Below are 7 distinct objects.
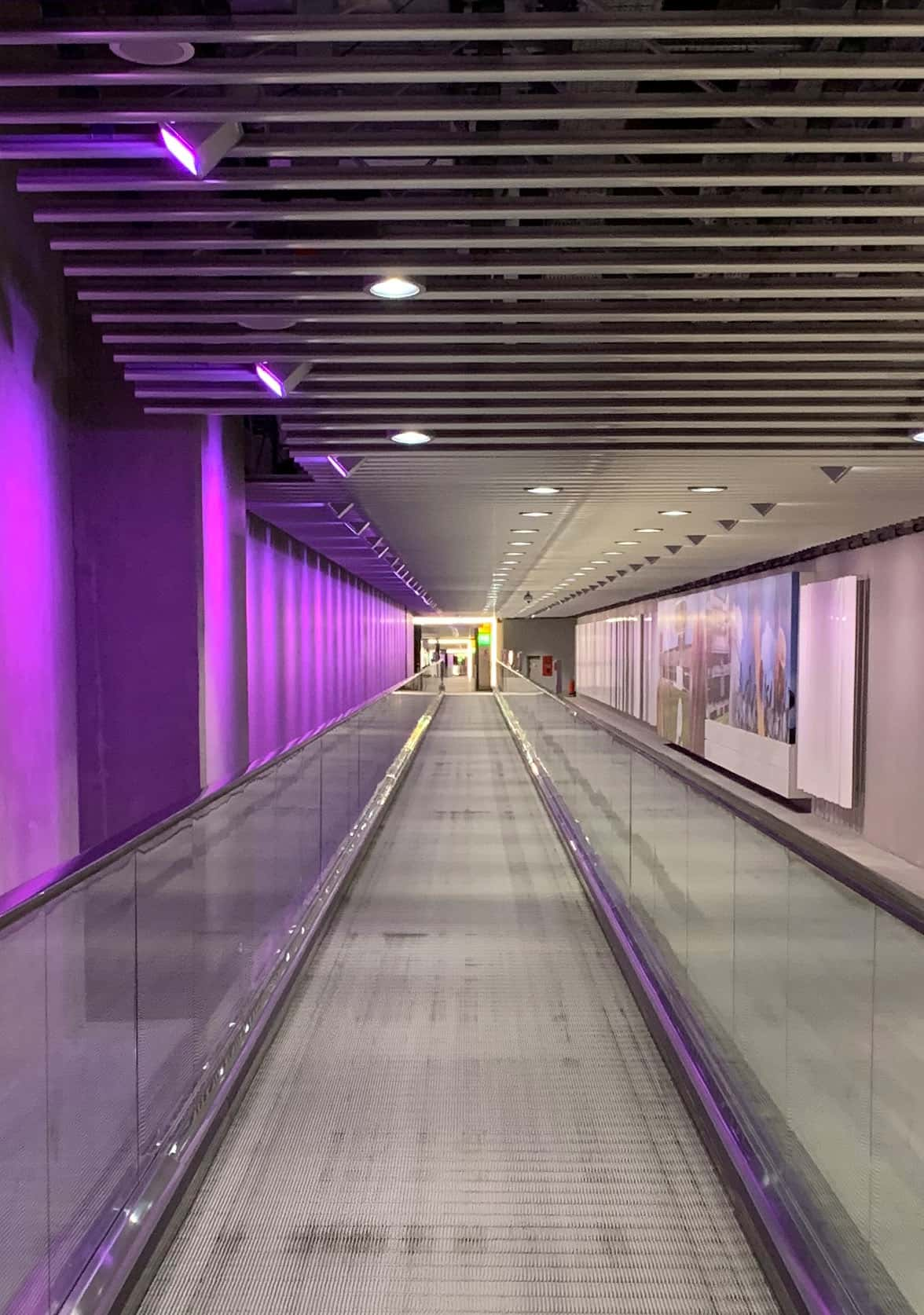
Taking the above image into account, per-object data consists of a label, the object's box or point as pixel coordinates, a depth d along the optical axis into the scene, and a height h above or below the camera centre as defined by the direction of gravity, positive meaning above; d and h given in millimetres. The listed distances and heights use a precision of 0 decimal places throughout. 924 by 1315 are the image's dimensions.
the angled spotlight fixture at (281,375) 5762 +1328
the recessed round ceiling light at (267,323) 4945 +1387
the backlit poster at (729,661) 16828 -632
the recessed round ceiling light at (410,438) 7039 +1216
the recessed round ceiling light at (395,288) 4617 +1434
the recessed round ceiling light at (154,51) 2846 +1525
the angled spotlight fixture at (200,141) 3336 +1473
